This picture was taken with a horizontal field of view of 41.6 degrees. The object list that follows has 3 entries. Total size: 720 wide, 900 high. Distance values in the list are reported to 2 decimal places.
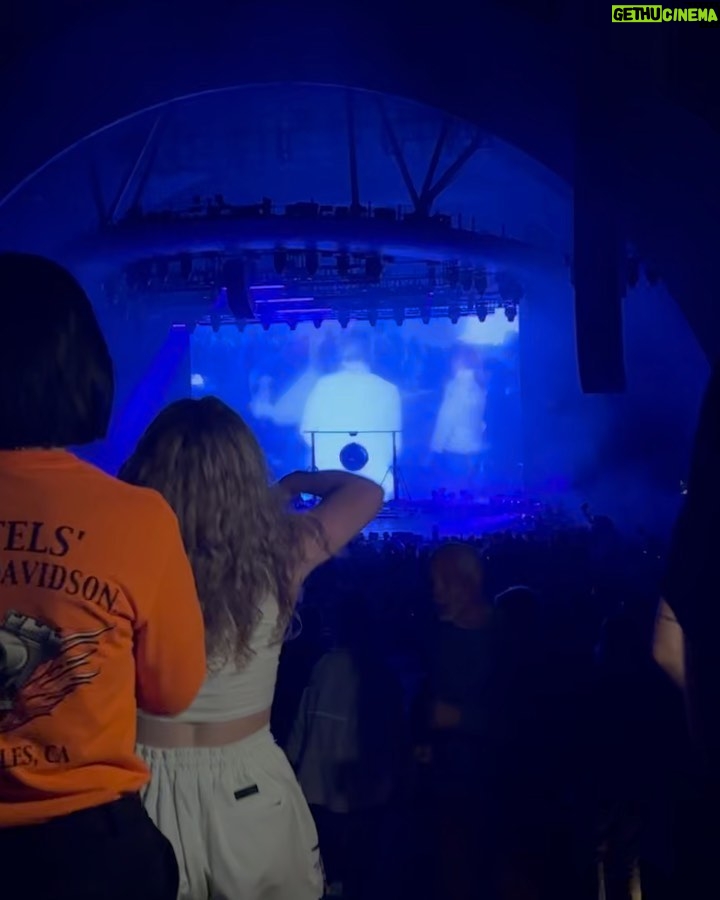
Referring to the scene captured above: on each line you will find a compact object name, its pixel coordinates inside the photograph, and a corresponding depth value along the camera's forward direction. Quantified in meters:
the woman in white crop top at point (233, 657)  1.81
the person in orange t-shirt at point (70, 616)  1.33
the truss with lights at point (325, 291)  12.21
